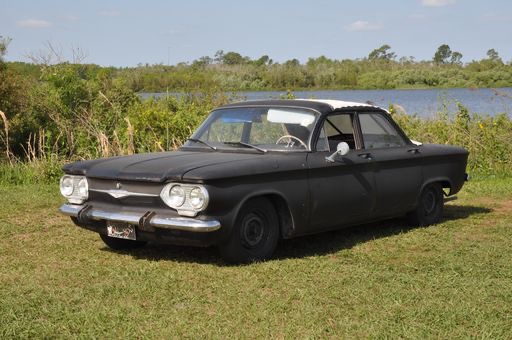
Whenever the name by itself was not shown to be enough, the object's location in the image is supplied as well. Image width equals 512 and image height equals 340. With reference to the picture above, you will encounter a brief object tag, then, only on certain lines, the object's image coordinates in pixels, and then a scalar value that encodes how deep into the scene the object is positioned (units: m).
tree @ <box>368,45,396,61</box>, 88.71
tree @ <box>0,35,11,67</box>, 22.92
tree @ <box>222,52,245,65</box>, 66.94
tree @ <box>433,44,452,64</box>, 75.25
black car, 6.57
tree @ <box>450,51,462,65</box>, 69.56
